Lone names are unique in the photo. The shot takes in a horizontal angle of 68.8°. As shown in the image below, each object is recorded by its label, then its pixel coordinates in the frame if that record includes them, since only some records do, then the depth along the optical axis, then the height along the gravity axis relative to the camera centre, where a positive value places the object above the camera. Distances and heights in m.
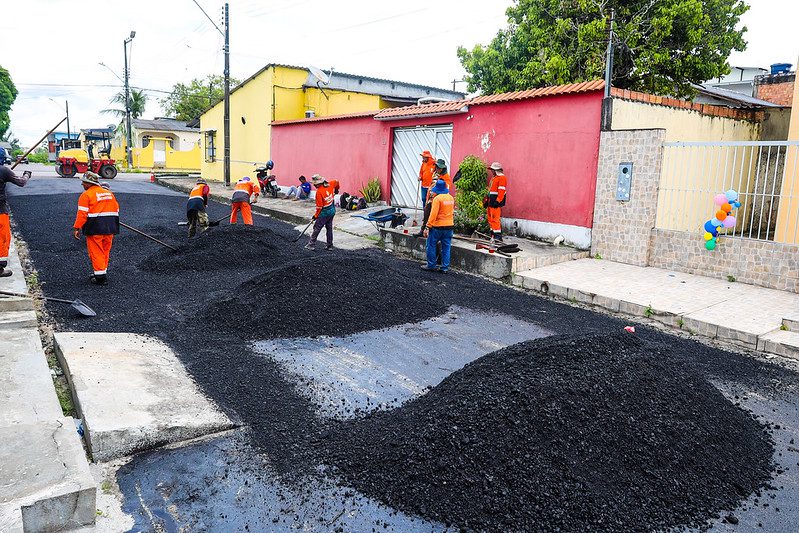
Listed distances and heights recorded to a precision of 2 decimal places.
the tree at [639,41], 15.34 +3.97
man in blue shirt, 19.69 -0.56
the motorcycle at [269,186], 21.12 -0.48
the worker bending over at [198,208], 11.44 -0.75
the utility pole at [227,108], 23.75 +2.56
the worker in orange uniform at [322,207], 11.62 -0.64
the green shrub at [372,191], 16.97 -0.43
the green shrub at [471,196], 11.97 -0.32
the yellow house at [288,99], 23.19 +3.12
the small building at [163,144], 46.09 +2.06
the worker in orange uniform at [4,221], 8.14 -0.81
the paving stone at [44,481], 2.91 -1.68
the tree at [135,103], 51.78 +5.76
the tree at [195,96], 54.19 +6.92
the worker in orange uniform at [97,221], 8.08 -0.76
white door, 14.84 +0.63
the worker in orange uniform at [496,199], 11.55 -0.33
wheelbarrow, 13.02 -0.88
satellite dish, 22.73 +3.87
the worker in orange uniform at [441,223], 10.00 -0.75
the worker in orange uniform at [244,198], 12.56 -0.56
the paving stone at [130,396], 3.87 -1.71
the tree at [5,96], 58.53 +6.63
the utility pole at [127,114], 40.31 +3.63
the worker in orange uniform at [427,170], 13.01 +0.20
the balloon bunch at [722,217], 8.98 -0.41
